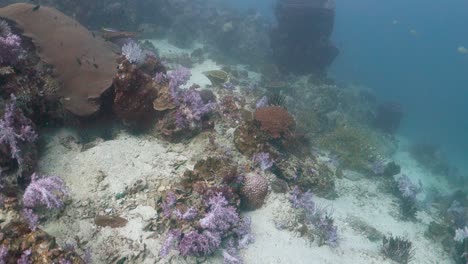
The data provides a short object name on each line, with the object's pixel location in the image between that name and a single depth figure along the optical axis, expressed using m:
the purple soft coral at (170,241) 4.30
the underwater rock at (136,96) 5.66
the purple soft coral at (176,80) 6.31
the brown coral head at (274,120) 7.30
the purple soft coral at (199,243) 4.46
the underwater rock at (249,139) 6.71
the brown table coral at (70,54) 5.36
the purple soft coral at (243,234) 5.30
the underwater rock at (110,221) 4.35
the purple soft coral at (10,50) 4.64
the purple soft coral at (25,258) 2.85
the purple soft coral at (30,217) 3.54
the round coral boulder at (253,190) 5.88
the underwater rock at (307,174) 7.16
